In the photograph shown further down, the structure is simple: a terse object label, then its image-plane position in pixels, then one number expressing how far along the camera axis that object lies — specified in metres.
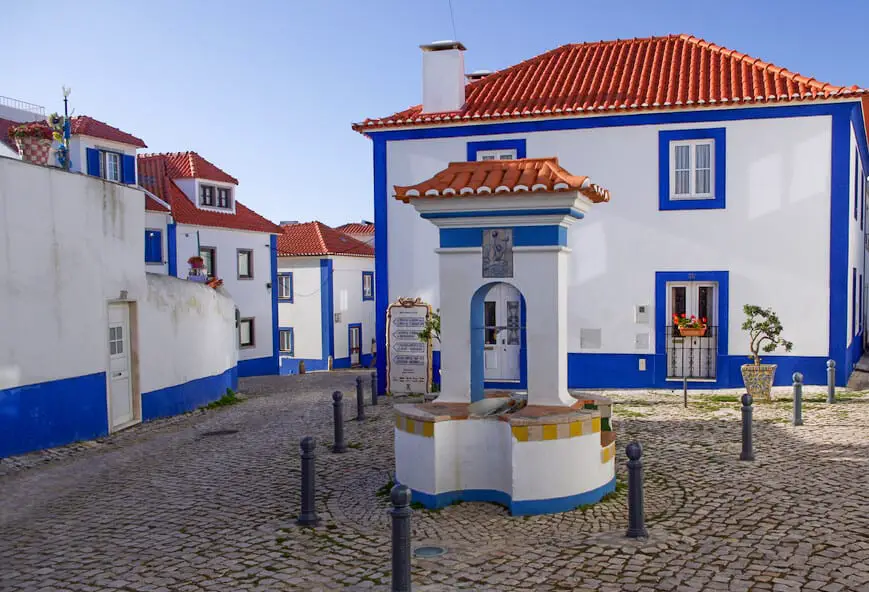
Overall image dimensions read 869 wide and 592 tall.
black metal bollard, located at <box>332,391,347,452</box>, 10.26
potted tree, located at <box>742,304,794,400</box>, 13.72
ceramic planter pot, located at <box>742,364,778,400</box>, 13.69
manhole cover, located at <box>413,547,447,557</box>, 6.14
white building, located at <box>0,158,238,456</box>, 10.05
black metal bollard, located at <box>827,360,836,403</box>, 13.12
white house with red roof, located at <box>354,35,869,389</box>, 14.74
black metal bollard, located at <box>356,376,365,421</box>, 12.73
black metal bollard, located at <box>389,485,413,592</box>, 5.15
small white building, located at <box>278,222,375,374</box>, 36.00
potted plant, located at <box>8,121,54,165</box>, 12.44
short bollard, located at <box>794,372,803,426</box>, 11.05
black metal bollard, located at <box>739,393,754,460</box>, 9.00
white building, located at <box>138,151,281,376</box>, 26.44
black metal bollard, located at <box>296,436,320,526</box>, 7.02
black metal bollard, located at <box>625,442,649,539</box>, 6.34
